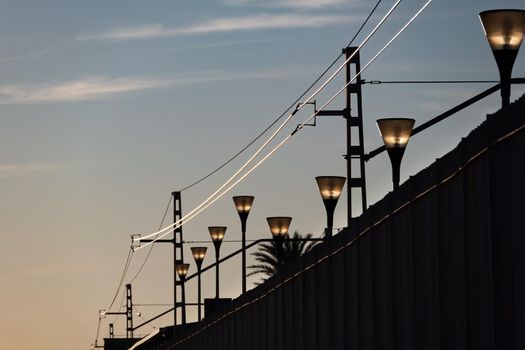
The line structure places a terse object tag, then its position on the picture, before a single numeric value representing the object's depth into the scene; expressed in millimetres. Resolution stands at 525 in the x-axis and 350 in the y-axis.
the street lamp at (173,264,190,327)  75688
